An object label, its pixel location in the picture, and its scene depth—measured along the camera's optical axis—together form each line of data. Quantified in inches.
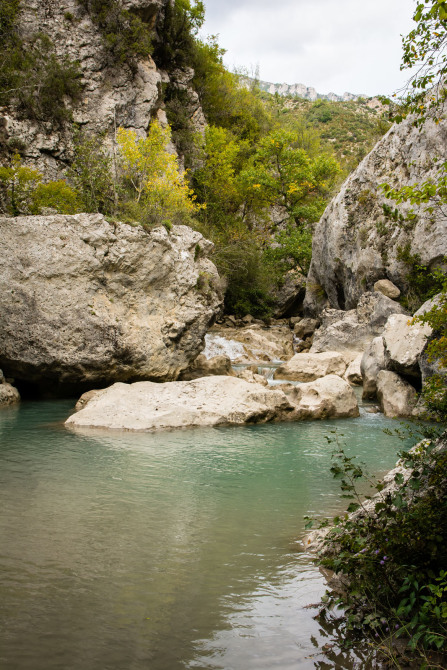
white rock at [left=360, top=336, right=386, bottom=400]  598.9
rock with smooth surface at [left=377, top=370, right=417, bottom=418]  520.7
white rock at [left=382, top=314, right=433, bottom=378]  528.1
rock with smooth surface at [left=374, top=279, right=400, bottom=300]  841.5
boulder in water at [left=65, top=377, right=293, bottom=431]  448.8
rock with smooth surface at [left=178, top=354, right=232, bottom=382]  674.2
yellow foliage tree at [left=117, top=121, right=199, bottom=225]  888.9
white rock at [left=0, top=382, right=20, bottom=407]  534.0
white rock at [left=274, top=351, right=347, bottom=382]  681.6
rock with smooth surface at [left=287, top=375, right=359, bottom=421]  509.0
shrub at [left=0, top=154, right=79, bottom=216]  678.5
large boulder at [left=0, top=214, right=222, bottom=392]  542.6
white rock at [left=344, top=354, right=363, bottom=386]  688.4
